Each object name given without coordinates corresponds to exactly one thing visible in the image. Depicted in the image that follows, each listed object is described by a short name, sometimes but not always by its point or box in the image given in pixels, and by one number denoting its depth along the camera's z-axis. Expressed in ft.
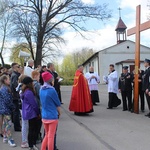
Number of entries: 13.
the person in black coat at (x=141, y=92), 24.91
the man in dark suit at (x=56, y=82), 25.82
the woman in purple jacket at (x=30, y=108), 12.95
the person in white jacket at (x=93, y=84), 31.34
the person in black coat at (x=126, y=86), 25.75
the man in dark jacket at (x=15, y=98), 16.95
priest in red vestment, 23.16
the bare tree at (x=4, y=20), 65.85
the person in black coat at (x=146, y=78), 21.83
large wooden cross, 24.42
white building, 104.02
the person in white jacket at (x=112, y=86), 27.99
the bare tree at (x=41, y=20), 66.66
